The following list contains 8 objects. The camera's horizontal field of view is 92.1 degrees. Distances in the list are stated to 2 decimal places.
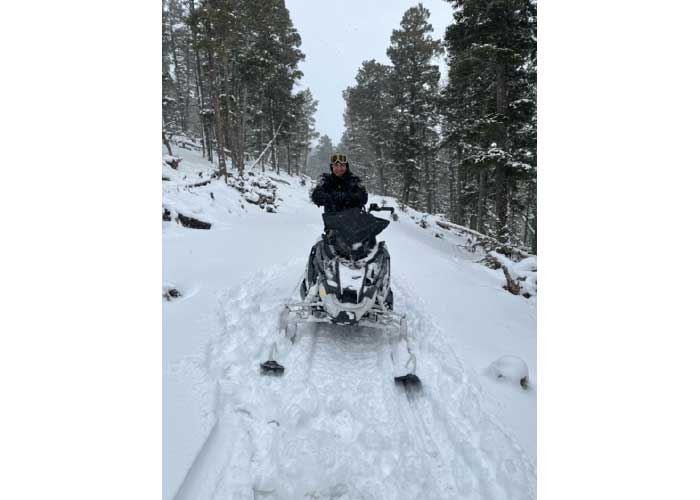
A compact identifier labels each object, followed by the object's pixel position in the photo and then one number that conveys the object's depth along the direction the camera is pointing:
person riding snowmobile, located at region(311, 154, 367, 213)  4.78
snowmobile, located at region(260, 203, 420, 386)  3.47
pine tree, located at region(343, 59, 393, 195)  23.45
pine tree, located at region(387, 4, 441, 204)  19.70
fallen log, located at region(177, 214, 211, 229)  7.58
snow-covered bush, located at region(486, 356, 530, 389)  2.99
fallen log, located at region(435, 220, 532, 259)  7.39
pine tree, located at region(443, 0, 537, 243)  8.13
